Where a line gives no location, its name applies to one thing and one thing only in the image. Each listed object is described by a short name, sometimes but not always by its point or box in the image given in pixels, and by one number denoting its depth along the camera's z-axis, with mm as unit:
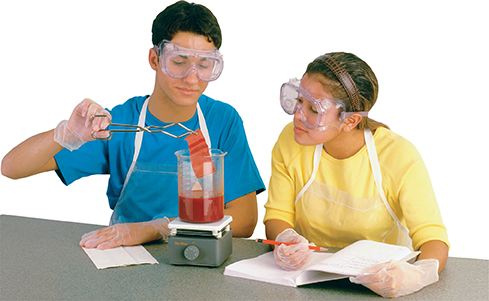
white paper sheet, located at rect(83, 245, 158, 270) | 2279
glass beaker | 2248
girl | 2350
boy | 2701
